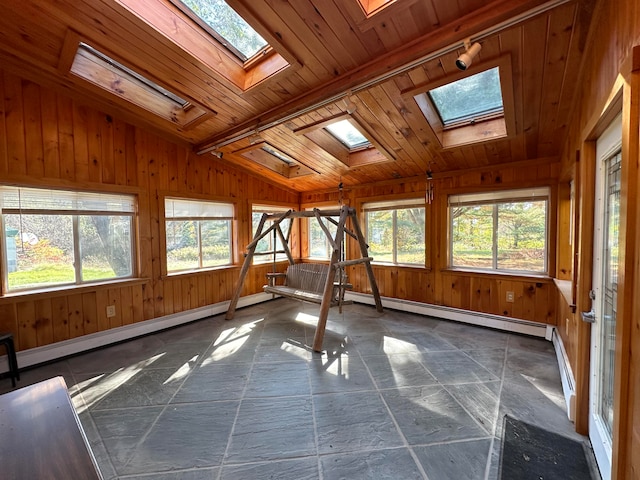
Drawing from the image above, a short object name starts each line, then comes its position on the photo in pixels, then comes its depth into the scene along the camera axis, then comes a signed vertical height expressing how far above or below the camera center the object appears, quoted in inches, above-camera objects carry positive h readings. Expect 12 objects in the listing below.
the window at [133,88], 102.3 +63.2
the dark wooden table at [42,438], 29.5 -25.2
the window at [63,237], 108.3 +0.5
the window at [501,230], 132.8 +0.5
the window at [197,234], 156.2 +1.3
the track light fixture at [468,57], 63.7 +41.5
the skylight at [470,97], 94.3 +52.3
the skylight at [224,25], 79.3 +65.3
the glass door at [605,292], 57.3 -14.5
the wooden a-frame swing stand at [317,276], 130.4 -24.7
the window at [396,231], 171.9 +1.4
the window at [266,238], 204.1 -2.6
